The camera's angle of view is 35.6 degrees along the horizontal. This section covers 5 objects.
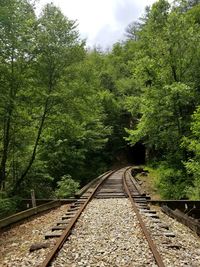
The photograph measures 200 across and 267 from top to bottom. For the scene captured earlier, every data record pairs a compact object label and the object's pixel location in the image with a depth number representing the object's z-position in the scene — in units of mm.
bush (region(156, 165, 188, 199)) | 15690
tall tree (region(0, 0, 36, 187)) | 10867
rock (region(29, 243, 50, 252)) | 6026
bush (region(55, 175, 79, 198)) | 15484
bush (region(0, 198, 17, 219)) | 10441
